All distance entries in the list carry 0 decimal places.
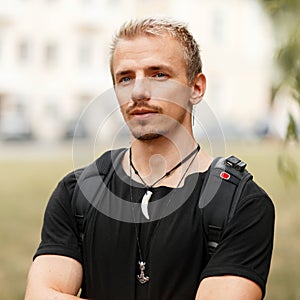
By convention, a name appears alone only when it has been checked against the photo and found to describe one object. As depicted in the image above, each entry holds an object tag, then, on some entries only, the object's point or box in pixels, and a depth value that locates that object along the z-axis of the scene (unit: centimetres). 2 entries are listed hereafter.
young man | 210
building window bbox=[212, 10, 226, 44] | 3078
